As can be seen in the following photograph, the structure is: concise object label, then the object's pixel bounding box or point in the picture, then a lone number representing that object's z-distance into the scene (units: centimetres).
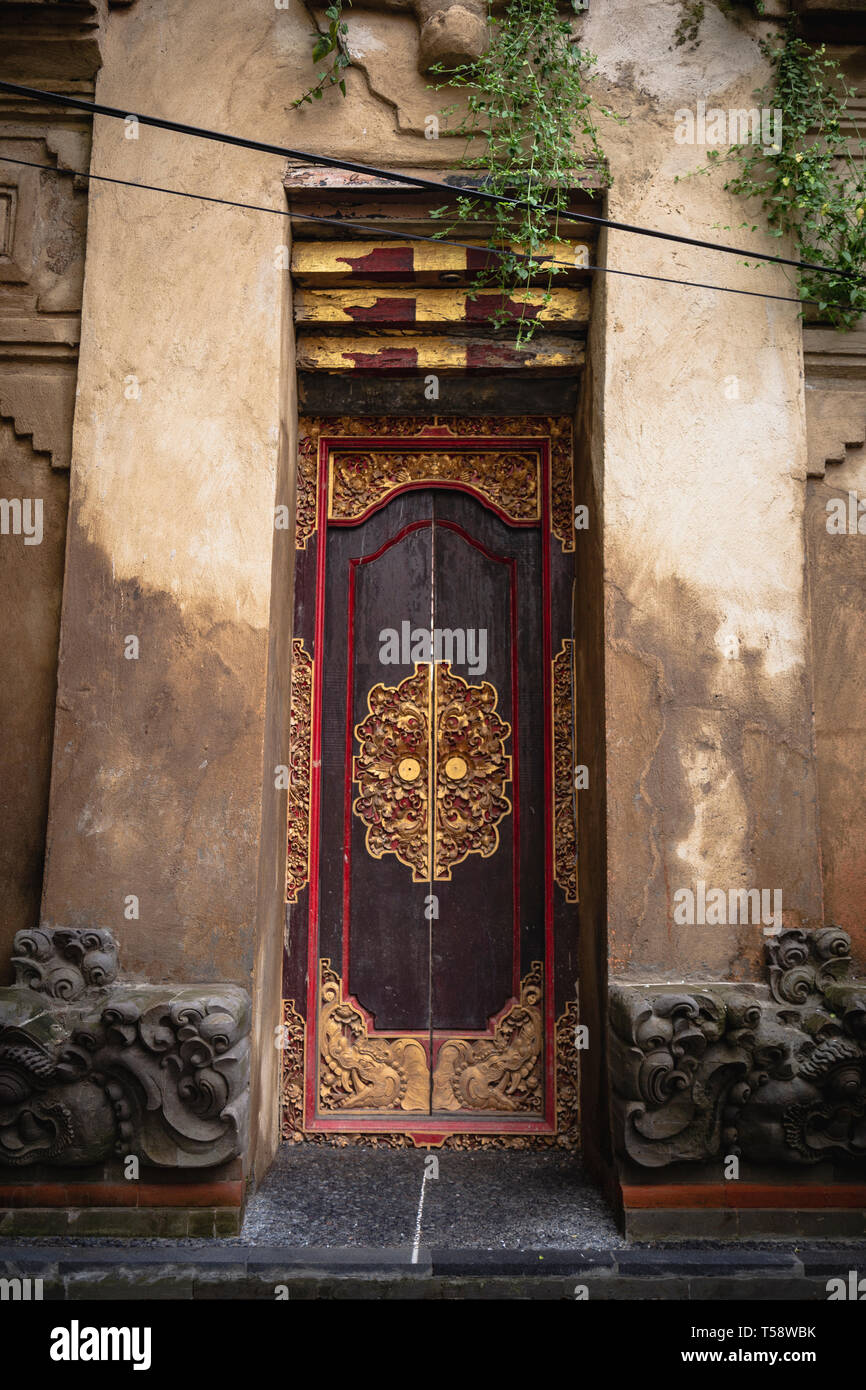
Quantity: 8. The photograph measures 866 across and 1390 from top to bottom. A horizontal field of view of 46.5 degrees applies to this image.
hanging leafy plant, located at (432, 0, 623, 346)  427
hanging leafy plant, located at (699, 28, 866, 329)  432
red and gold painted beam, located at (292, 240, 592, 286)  457
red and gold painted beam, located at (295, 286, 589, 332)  469
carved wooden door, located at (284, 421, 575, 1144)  469
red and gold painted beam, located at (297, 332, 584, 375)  475
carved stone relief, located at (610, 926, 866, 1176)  371
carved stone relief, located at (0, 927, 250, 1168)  365
